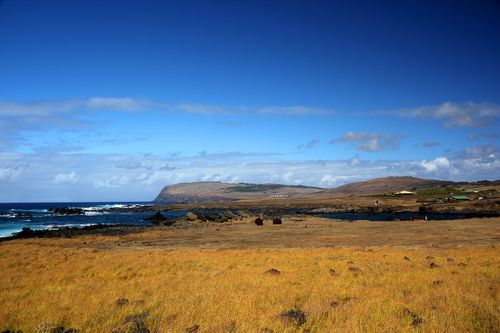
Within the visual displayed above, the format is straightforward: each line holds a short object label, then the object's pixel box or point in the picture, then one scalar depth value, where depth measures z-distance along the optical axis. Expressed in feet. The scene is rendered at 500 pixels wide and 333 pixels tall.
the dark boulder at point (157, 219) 229.86
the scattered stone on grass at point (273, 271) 60.13
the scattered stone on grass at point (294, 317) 34.34
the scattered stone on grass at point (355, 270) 59.83
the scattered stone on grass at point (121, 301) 41.49
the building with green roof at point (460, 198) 370.49
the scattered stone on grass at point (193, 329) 32.58
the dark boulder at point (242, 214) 259.80
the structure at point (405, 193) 501.52
